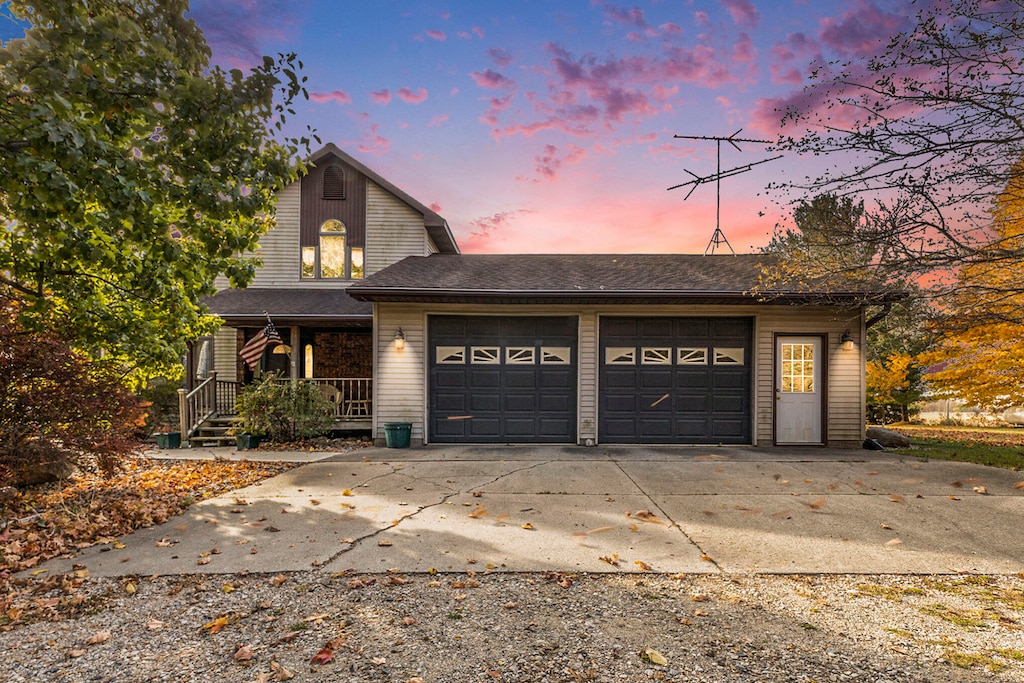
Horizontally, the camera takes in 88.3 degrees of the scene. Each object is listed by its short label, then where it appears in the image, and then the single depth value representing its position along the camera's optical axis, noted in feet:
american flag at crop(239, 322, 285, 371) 37.52
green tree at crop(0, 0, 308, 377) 14.65
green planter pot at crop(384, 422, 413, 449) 35.04
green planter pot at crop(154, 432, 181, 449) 36.06
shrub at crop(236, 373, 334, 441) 36.29
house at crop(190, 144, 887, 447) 35.55
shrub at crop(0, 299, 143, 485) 17.49
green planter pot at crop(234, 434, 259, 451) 35.86
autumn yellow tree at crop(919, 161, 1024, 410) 25.79
